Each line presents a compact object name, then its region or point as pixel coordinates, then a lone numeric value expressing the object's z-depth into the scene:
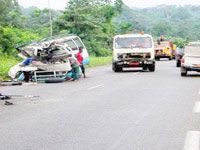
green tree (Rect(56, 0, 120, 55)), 54.44
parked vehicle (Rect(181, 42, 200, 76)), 28.08
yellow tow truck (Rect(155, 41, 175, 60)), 57.59
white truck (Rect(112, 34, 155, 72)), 32.31
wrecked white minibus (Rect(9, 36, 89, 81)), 24.67
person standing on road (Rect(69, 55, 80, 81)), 25.09
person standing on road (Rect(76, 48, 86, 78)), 27.29
